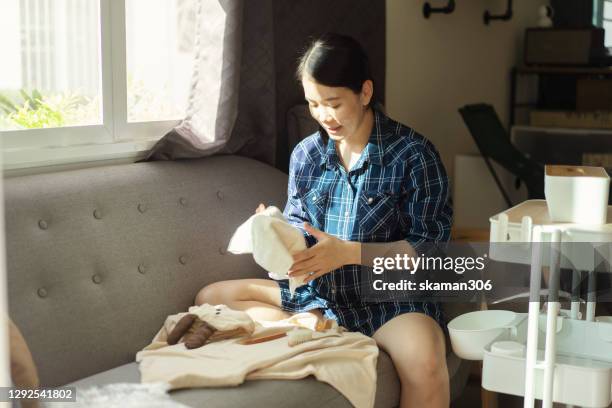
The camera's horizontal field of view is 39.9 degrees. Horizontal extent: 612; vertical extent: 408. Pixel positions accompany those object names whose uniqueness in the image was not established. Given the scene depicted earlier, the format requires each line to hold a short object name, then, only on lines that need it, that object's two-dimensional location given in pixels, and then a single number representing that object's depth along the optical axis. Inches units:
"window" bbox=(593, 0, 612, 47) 193.0
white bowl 74.0
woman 79.3
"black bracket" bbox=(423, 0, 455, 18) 150.7
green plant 83.7
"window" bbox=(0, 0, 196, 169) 83.6
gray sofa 73.5
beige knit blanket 70.8
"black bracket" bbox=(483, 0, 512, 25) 179.0
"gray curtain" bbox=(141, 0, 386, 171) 98.3
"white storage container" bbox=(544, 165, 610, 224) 67.5
